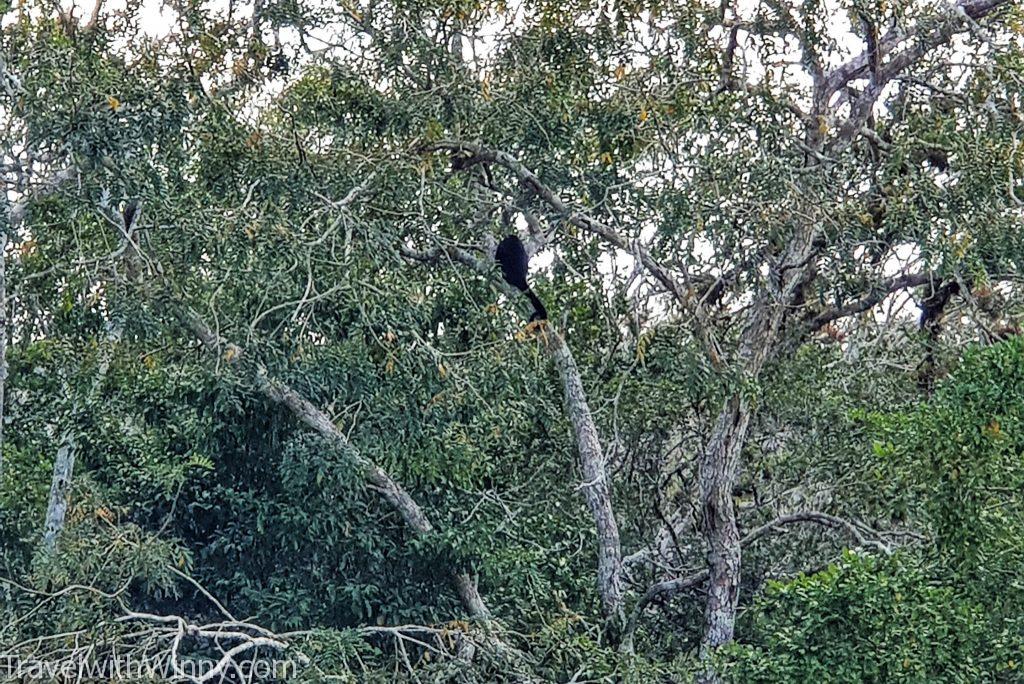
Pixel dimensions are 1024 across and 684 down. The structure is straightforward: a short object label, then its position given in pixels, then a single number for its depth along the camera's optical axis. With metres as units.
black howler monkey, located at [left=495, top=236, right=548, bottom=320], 17.67
